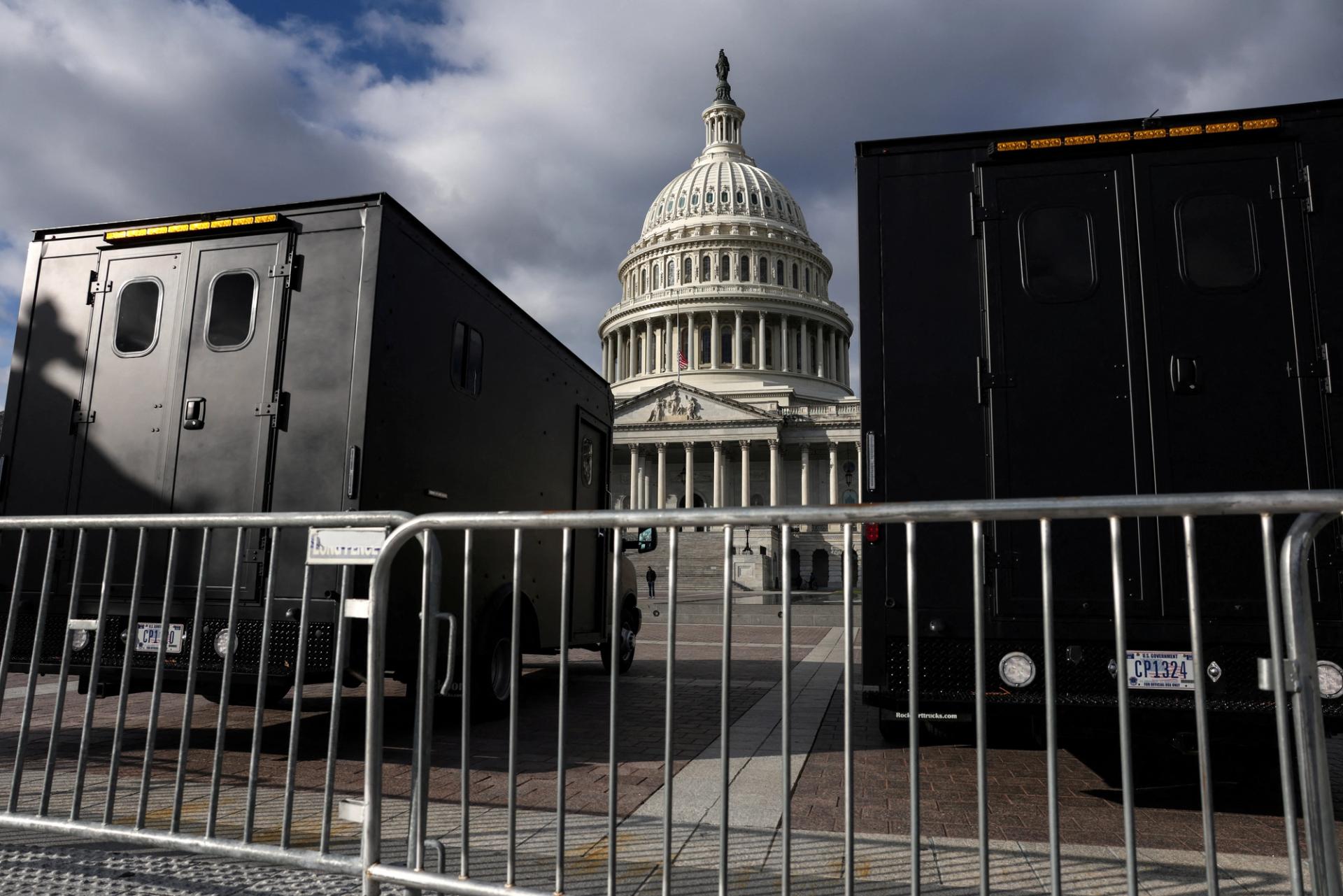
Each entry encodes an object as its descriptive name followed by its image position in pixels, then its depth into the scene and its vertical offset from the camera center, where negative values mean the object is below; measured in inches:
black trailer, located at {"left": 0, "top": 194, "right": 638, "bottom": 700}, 240.4 +62.2
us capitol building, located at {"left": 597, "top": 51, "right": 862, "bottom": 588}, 2994.6 +966.2
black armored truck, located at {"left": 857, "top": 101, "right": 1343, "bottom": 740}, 199.2 +60.7
